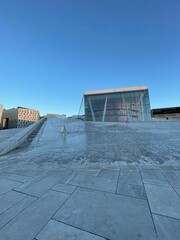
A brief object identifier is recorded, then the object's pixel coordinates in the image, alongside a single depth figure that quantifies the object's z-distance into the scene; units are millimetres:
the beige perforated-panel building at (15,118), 104562
